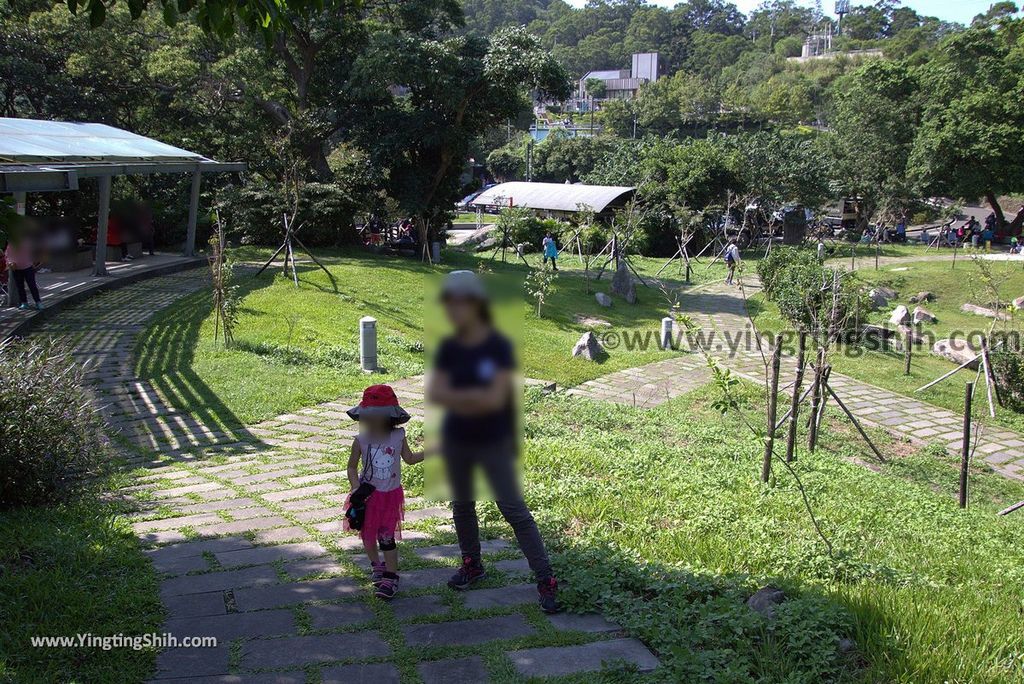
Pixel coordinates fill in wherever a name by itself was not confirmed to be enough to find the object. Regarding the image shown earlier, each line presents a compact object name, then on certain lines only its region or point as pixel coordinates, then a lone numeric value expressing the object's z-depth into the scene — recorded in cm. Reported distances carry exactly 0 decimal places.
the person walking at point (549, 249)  2153
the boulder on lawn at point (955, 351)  1337
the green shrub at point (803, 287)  1309
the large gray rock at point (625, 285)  1878
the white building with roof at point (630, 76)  9512
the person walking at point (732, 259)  2022
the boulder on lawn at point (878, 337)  1442
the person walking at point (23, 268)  1014
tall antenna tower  13336
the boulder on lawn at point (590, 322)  1557
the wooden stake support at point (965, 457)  650
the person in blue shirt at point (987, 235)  3062
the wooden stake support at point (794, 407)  693
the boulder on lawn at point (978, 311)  1752
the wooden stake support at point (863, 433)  837
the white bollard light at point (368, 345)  988
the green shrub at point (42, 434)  462
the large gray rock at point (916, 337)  1487
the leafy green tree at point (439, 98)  1809
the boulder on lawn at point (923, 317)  1681
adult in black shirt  315
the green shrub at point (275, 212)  1897
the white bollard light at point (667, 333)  1382
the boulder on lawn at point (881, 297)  1821
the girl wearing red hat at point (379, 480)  368
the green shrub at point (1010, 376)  1096
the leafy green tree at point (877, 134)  3222
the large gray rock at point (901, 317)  1656
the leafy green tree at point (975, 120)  2769
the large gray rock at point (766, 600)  340
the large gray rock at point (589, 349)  1245
